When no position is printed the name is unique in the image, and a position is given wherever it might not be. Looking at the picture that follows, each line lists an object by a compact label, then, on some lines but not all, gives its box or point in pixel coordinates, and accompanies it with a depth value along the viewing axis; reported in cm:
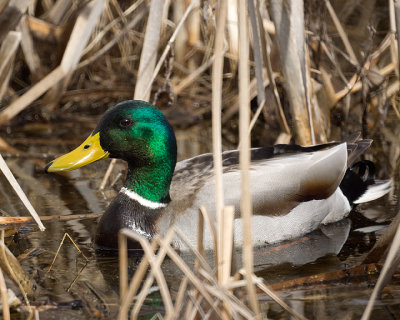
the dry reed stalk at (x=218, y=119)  565
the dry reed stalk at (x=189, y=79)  1484
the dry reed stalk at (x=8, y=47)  1133
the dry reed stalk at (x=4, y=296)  605
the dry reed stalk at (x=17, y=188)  771
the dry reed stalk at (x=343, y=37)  1129
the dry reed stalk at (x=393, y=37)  1073
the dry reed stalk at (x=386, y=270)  577
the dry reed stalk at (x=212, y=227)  582
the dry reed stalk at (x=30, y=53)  1397
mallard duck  948
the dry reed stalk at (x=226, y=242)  568
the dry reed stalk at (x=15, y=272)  699
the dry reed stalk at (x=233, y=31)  1341
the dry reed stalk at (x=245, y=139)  558
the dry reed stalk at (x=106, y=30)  1387
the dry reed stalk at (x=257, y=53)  959
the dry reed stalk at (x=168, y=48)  1010
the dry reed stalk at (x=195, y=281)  548
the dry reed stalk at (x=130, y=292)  541
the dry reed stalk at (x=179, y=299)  559
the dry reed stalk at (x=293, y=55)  1043
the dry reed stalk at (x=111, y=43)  1336
